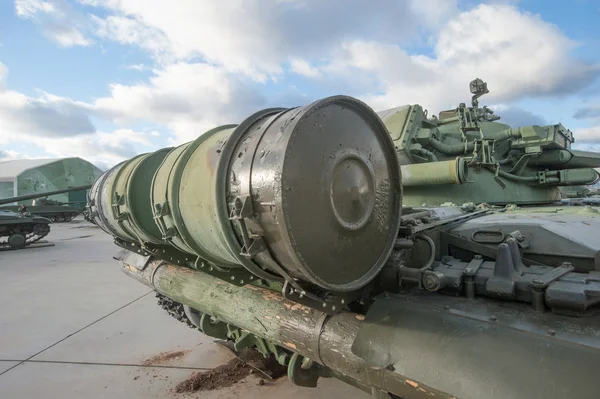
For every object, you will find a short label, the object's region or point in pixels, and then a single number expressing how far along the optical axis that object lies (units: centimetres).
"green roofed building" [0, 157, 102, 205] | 3052
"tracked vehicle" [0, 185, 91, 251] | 1349
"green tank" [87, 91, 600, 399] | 175
